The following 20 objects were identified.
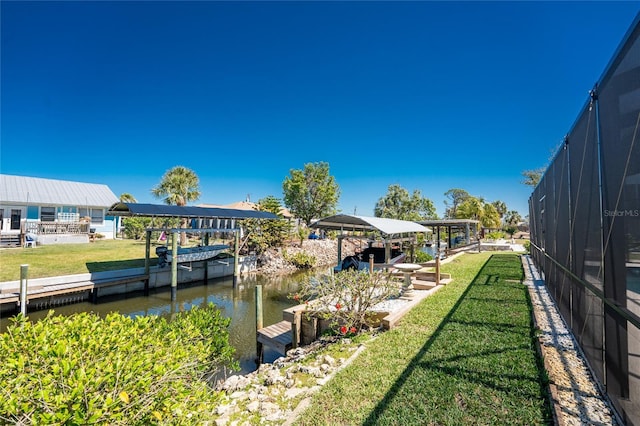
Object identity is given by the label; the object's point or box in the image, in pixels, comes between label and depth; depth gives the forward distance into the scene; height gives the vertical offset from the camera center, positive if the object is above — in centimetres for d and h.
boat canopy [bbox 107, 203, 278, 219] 1273 +53
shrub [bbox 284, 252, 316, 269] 2197 -279
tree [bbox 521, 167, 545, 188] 3210 +577
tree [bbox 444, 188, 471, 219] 6681 +650
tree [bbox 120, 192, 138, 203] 3804 +318
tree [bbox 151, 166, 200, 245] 2700 +338
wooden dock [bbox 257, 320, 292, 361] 707 -290
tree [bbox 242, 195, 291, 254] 2134 -75
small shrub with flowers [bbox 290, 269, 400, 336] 604 -162
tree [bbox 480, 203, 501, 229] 3896 +113
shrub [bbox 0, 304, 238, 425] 198 -126
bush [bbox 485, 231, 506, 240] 3603 -125
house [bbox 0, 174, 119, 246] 2166 +81
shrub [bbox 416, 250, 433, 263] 1580 -176
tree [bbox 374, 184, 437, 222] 4828 +351
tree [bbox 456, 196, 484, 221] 3756 +204
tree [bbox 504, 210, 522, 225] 6384 +207
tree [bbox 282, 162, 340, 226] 4106 +441
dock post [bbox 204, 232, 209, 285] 1649 -282
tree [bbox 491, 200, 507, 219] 6038 +420
